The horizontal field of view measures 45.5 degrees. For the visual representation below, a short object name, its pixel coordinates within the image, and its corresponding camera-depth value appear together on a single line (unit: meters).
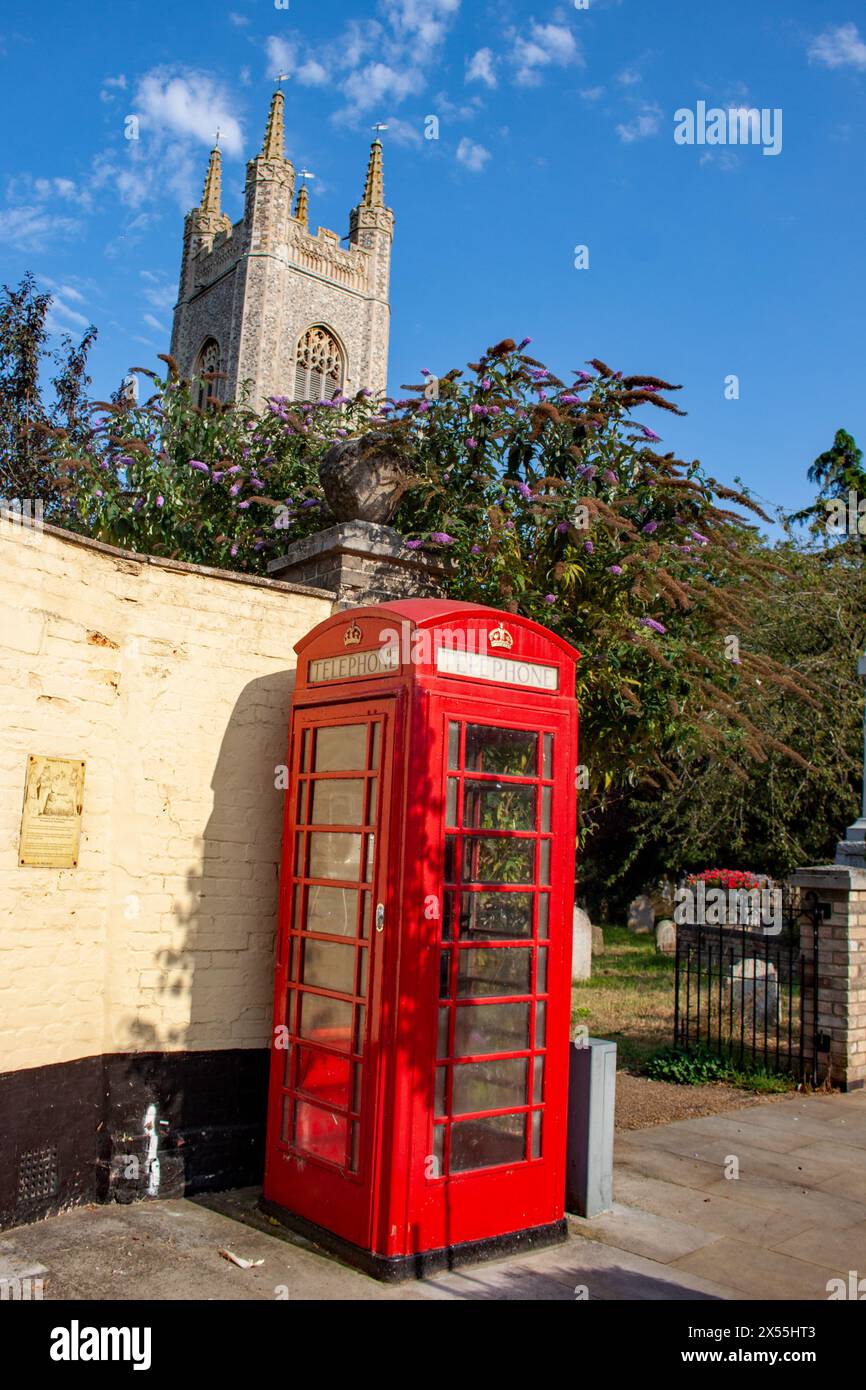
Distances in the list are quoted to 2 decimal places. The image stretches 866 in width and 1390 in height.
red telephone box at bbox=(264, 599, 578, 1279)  4.39
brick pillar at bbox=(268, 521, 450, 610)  6.11
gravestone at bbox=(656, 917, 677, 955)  18.98
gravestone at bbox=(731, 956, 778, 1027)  11.42
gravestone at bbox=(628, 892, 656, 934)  23.34
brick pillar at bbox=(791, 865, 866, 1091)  9.08
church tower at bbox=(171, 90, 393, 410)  52.88
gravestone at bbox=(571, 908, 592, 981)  15.19
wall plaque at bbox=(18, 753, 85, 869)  4.82
